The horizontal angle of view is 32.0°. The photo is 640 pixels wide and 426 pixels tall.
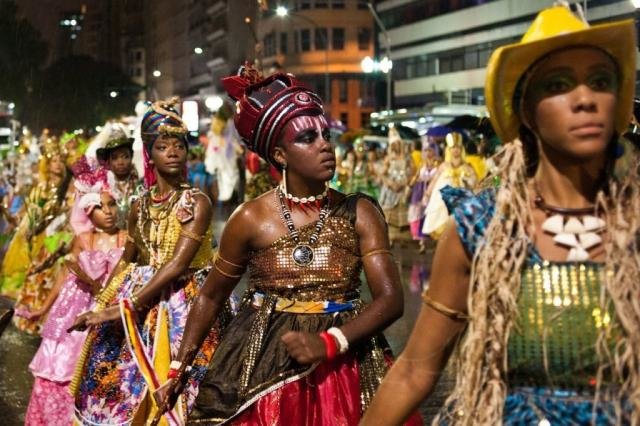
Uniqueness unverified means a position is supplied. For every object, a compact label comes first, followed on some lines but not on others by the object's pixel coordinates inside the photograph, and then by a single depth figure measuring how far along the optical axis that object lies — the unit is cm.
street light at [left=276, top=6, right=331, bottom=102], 3276
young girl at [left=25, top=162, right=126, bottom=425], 697
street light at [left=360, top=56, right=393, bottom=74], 4121
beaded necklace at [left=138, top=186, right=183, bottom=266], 591
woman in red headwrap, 425
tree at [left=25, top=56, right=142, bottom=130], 8525
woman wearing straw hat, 270
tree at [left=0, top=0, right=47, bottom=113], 7200
